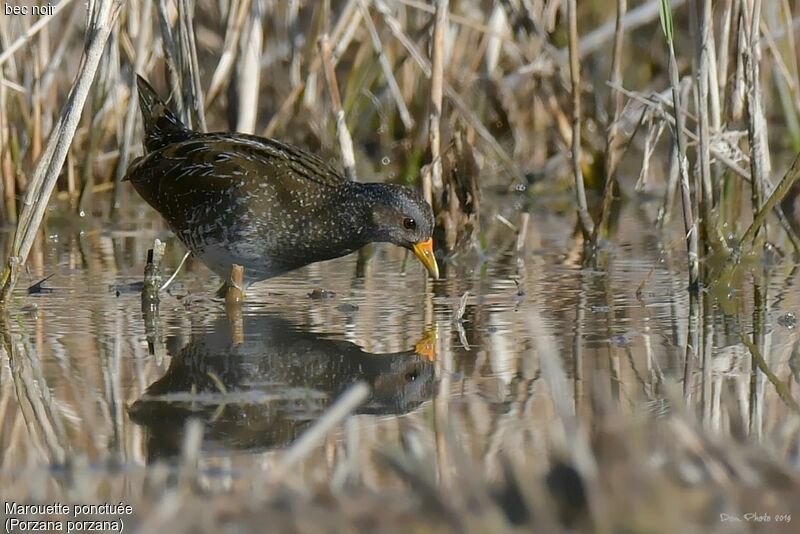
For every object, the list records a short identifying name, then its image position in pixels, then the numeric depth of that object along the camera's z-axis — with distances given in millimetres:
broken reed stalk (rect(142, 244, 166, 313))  11727
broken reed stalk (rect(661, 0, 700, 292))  10992
